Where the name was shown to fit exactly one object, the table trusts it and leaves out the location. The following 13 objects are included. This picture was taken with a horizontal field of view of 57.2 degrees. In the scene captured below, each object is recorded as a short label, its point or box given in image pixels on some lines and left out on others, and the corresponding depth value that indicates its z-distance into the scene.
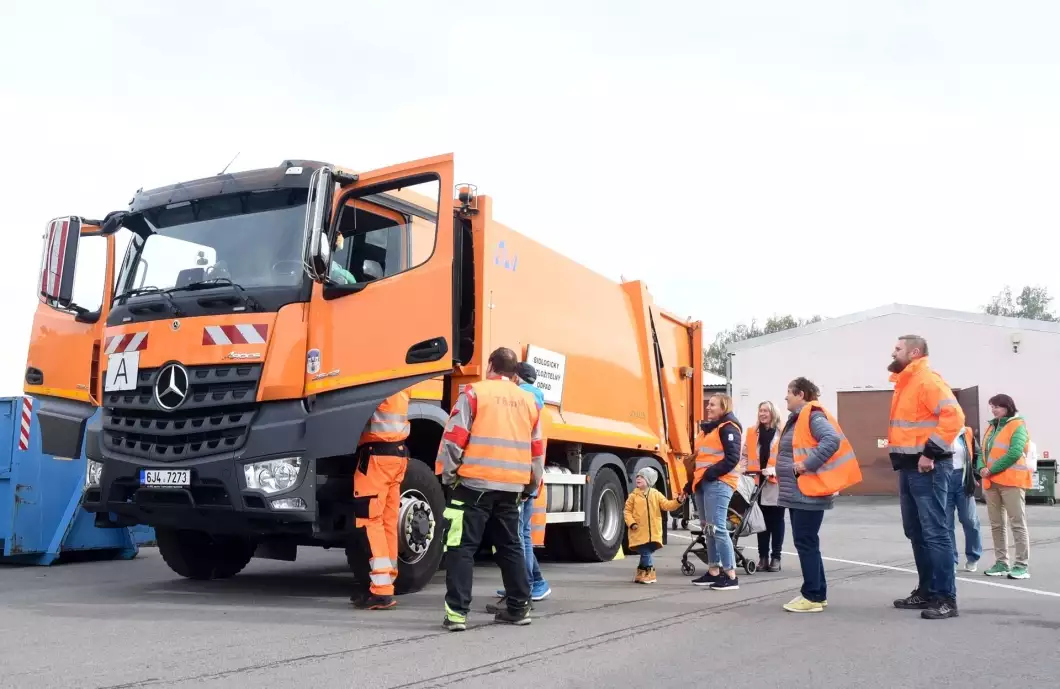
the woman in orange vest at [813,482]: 6.43
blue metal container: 9.27
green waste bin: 22.95
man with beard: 6.19
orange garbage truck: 6.24
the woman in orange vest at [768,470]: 8.94
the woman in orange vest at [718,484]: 7.75
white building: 24.22
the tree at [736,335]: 72.12
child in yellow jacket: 8.15
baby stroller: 8.88
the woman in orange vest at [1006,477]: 8.64
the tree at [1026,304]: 72.56
